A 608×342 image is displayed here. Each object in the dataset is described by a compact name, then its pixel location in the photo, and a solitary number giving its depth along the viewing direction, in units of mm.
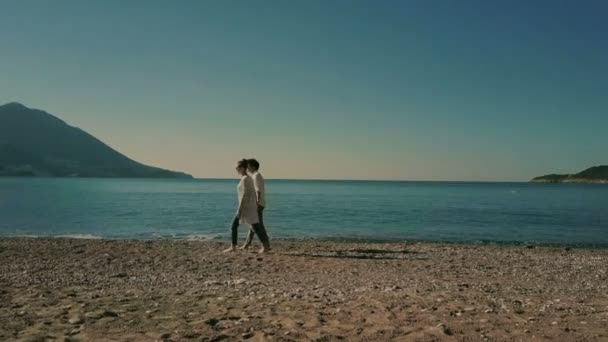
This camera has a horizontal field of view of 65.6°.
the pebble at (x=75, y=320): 6863
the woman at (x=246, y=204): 15086
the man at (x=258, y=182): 15138
